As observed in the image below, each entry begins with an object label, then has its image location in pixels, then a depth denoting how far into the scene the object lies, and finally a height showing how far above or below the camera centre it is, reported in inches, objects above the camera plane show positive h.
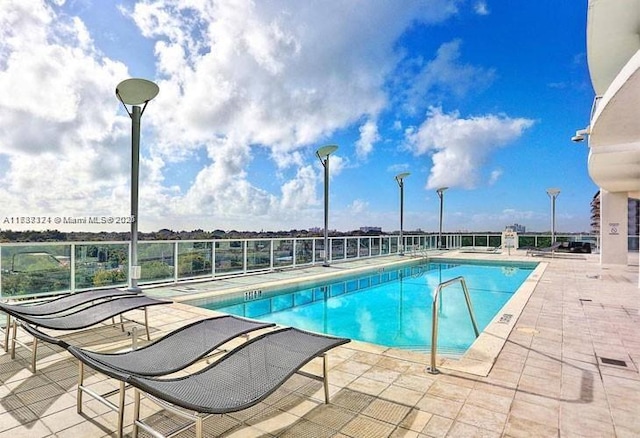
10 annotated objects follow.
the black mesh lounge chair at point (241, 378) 68.0 -31.0
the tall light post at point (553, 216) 720.6 +23.6
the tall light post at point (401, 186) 557.3 +60.9
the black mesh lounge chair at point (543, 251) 592.4 -35.0
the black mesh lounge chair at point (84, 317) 111.9 -29.5
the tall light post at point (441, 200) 712.6 +51.9
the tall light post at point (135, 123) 220.1 +61.5
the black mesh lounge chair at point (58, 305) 127.1 -28.7
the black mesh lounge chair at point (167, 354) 78.8 -31.0
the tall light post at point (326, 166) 394.1 +64.0
